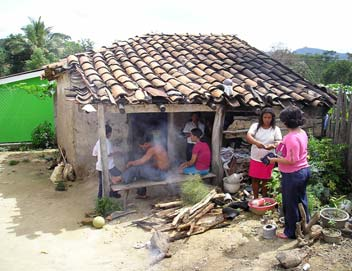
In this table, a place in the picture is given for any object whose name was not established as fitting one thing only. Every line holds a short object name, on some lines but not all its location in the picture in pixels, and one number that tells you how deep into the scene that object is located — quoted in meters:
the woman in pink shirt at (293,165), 4.47
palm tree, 27.31
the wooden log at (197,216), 5.50
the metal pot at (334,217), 4.93
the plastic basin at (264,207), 5.70
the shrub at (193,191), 6.26
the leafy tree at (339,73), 25.41
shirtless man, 6.77
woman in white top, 5.81
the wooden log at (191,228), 5.32
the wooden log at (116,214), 6.16
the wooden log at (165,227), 5.55
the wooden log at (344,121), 7.01
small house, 6.50
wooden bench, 6.50
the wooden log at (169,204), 6.26
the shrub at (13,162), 11.15
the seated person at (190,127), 7.92
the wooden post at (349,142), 6.80
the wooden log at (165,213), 6.03
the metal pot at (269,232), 4.94
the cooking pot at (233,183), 6.88
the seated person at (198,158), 6.97
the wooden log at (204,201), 5.81
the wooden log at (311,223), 4.54
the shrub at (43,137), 13.66
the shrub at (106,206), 6.36
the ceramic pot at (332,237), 4.64
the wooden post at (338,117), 7.07
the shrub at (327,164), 6.49
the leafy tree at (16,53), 26.39
